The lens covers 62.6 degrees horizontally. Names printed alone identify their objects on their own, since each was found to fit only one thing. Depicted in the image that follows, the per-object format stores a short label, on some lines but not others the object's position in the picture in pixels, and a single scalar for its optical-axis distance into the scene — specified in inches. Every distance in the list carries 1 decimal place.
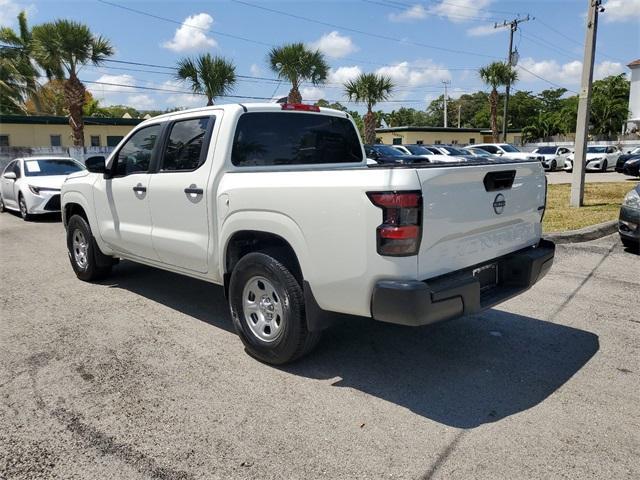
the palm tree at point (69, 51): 875.4
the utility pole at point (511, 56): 1549.0
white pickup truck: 125.2
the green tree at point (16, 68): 1422.2
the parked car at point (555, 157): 1227.2
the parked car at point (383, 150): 895.7
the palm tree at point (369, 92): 1336.1
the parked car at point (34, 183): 490.9
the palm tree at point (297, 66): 1086.0
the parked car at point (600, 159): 1162.0
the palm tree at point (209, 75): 1010.7
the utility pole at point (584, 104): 461.1
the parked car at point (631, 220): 297.1
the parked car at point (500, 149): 1124.4
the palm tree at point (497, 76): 1576.0
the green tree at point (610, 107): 2114.9
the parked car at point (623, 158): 1106.5
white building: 2235.5
